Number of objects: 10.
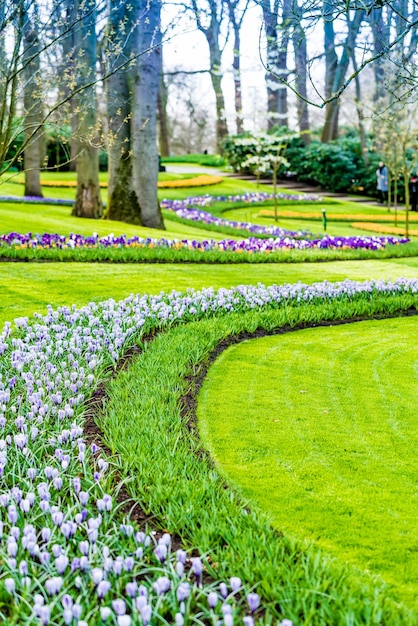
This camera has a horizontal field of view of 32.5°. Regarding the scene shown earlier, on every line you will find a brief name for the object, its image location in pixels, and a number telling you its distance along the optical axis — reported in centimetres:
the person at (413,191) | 3098
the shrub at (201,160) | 4803
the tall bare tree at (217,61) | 4706
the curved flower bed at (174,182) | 3394
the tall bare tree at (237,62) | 4674
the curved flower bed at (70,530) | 314
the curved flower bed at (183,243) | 1387
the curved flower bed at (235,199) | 2802
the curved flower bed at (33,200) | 2489
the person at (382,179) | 3178
